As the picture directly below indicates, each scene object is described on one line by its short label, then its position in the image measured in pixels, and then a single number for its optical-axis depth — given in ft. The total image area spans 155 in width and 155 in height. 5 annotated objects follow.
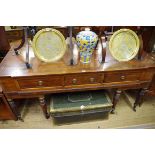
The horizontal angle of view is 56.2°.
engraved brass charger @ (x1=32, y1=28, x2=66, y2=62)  3.45
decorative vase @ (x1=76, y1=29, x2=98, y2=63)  3.37
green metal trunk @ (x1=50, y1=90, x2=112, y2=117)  4.14
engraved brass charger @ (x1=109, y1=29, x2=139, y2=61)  3.68
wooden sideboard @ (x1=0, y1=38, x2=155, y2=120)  3.53
